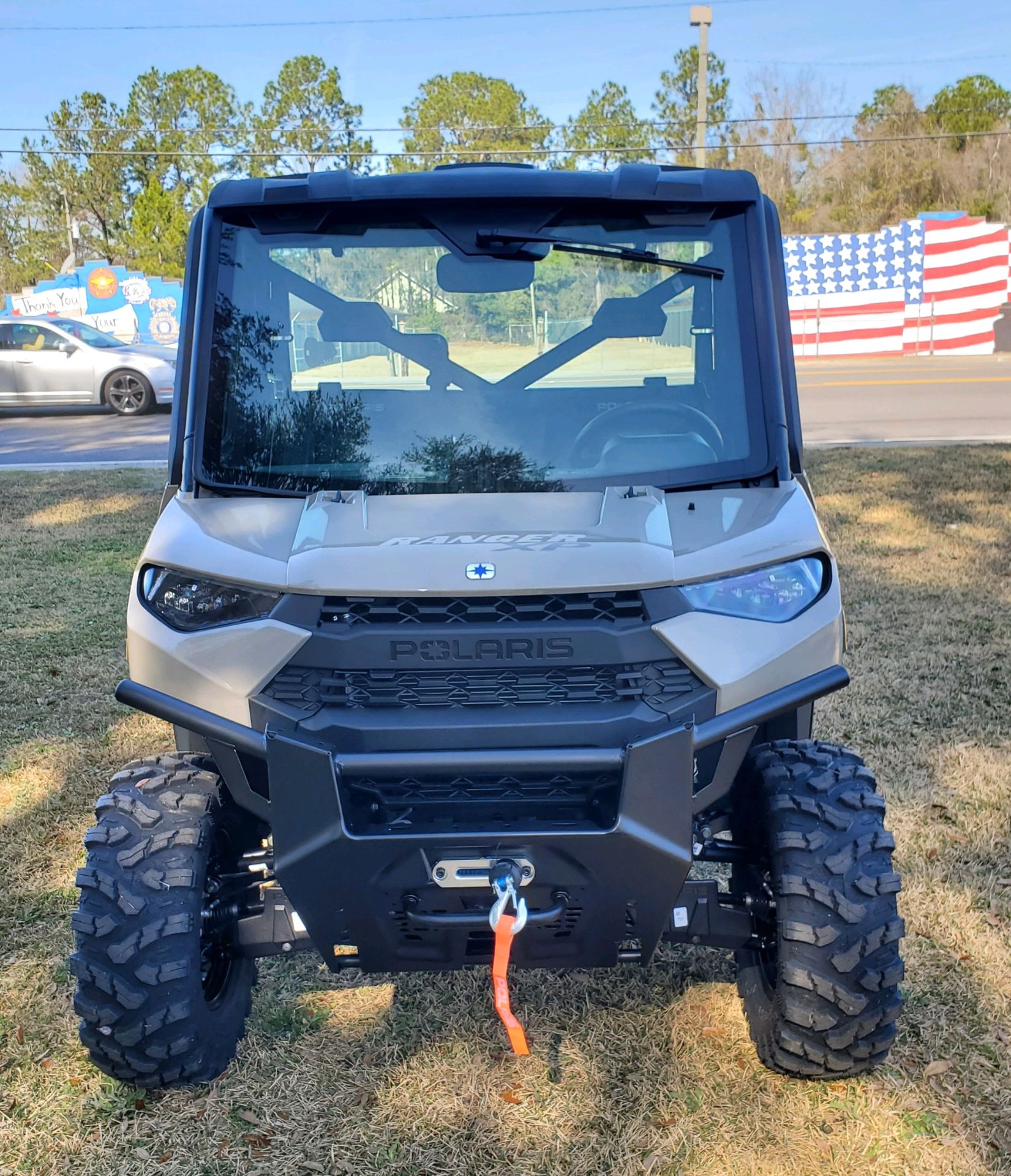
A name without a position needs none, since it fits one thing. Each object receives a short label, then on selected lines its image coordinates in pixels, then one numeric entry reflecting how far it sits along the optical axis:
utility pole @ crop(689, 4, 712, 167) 28.15
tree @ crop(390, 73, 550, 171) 59.62
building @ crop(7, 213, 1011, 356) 28.06
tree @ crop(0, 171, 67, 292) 62.59
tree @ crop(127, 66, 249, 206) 59.97
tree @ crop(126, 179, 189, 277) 51.09
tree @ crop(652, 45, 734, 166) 53.56
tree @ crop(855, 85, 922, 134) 56.78
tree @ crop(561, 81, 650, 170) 54.59
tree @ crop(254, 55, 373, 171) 60.44
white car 16.25
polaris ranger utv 2.28
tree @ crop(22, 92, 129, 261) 60.22
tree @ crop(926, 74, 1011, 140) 55.03
